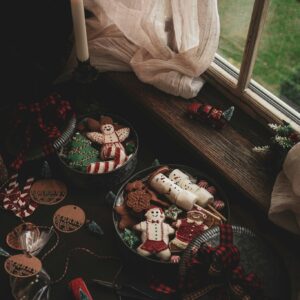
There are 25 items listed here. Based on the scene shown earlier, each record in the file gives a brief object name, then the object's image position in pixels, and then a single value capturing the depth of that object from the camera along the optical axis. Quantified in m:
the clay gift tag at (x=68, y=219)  1.11
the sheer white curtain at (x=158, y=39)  1.10
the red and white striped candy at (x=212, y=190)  1.09
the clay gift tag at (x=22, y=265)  1.00
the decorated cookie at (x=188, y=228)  1.02
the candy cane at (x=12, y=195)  1.14
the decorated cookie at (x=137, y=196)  1.07
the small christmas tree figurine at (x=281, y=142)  1.04
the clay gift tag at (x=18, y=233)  1.08
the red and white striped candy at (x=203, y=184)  1.10
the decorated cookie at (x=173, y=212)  1.07
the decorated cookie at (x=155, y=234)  1.00
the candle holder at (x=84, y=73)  1.14
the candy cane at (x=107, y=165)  1.12
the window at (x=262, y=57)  1.07
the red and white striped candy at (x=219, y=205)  1.07
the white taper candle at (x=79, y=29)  1.05
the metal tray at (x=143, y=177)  1.00
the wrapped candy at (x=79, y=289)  0.98
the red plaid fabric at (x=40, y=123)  1.13
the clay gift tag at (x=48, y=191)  1.15
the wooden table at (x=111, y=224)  1.04
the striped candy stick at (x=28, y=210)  1.13
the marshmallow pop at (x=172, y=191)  1.06
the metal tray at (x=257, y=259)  0.93
